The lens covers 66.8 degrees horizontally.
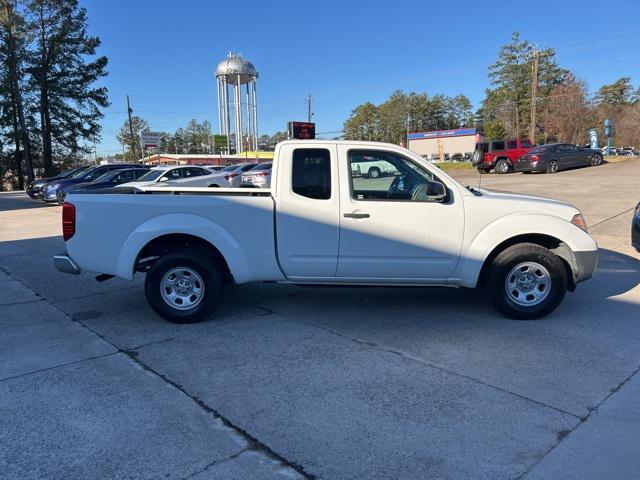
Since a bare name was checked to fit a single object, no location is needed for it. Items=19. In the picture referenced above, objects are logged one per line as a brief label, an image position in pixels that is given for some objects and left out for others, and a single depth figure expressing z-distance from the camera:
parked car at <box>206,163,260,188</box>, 17.45
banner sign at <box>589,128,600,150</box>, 37.95
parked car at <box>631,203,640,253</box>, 7.60
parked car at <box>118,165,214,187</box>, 16.75
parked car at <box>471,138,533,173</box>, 29.14
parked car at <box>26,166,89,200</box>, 22.67
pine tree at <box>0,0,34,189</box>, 37.59
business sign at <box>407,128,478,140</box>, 62.19
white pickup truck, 5.07
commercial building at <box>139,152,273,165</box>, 80.31
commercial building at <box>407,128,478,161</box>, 62.28
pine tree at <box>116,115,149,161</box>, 129.25
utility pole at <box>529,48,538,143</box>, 42.26
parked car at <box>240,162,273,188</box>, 17.97
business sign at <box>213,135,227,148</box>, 50.51
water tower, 80.06
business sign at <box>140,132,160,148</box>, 41.09
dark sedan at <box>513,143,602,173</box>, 27.02
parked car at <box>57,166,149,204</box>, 19.61
